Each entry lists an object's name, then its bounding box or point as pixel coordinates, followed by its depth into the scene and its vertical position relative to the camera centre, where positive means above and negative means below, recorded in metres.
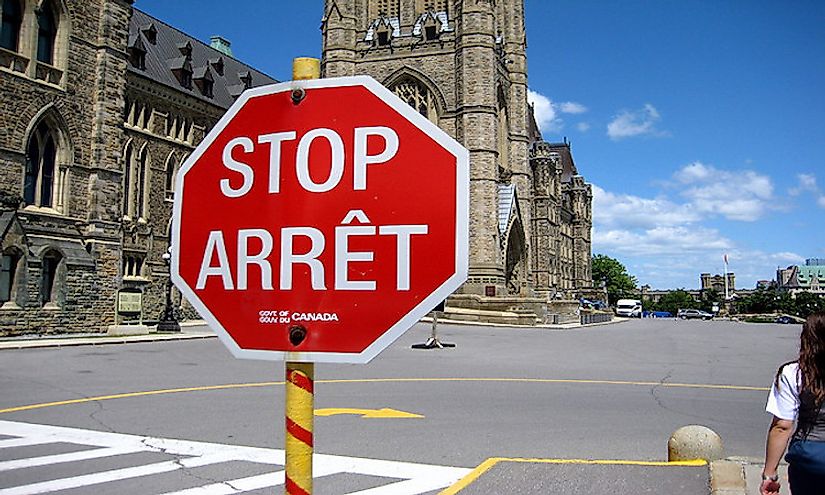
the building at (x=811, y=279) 192.62 +9.42
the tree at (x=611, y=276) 126.38 +6.54
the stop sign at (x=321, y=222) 2.01 +0.26
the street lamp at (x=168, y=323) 31.61 -0.53
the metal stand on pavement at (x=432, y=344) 23.09 -1.01
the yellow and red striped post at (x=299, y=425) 2.17 -0.34
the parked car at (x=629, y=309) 93.34 +0.56
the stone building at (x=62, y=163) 25.02 +5.47
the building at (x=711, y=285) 166.48 +7.21
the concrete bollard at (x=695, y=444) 6.80 -1.23
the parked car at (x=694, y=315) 84.88 -0.15
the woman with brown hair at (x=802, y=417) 3.73 -0.54
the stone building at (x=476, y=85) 47.47 +15.89
